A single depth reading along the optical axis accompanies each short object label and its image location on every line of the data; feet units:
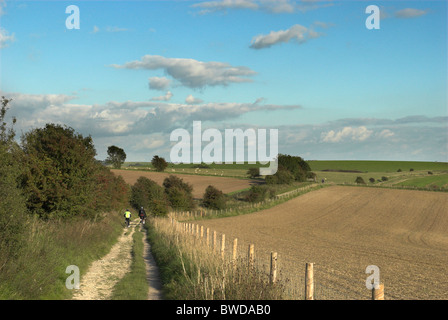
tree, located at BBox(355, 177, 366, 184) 339.16
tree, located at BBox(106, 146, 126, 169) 449.06
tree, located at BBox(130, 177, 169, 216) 195.15
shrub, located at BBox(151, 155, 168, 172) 372.99
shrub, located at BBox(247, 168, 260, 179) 338.21
